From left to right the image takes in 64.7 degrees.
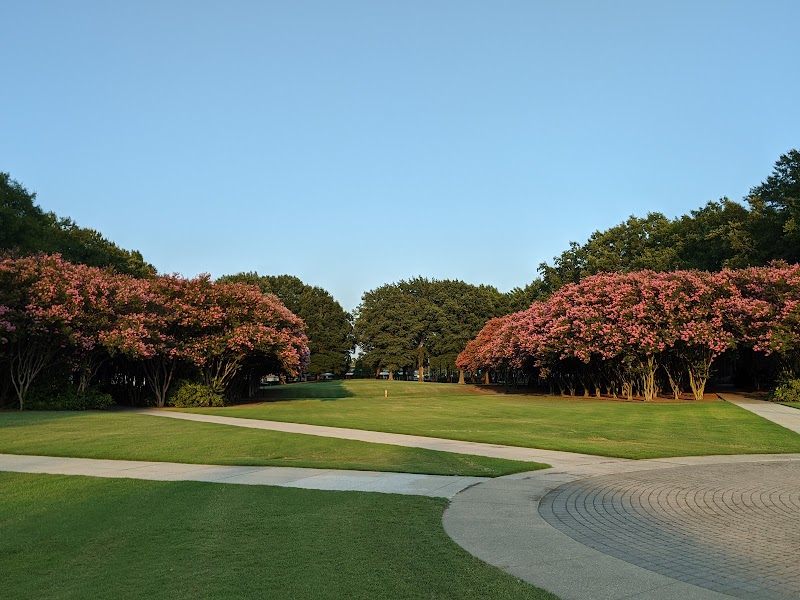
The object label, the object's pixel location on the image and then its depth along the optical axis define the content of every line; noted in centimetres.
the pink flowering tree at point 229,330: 2931
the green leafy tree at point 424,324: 7825
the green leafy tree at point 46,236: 3195
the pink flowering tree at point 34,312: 2391
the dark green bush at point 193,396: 3028
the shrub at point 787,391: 3016
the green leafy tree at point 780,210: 3578
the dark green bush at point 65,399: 2575
